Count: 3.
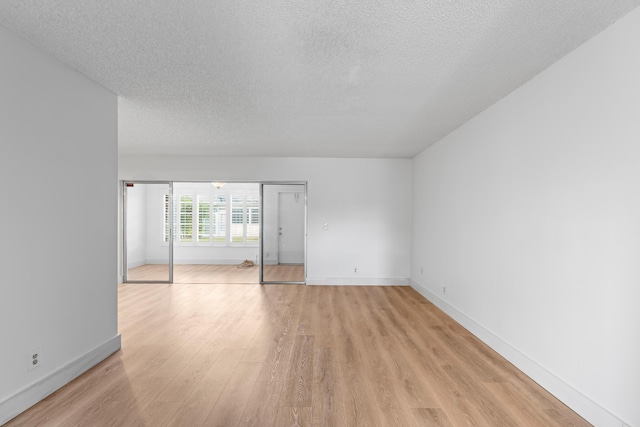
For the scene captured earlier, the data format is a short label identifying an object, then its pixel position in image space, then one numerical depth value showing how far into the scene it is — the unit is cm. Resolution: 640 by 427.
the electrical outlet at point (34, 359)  230
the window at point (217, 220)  904
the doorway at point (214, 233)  669
